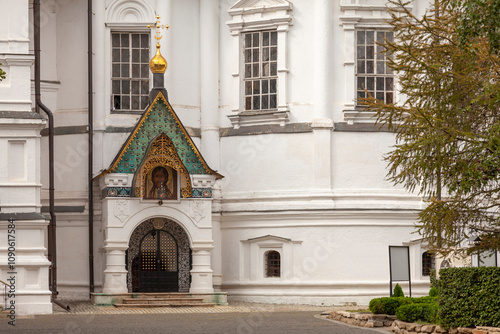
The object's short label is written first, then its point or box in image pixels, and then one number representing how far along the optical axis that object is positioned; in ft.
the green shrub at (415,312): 70.44
